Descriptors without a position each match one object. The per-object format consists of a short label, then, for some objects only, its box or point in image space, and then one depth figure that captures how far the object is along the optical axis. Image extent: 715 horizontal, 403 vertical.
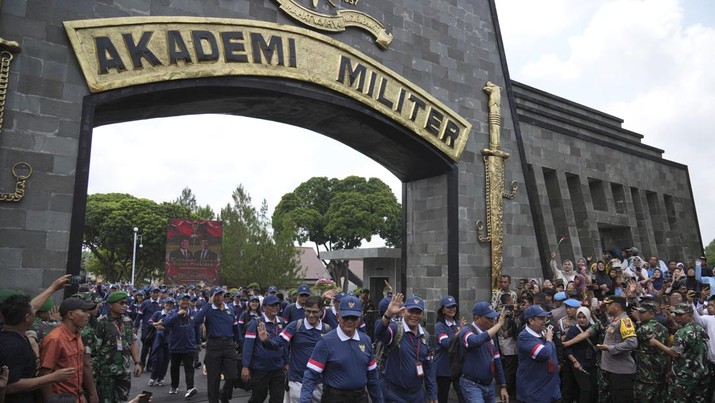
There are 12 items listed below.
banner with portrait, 24.34
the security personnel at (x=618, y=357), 6.87
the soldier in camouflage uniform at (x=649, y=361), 6.78
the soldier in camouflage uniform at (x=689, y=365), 6.54
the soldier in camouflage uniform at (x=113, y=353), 6.45
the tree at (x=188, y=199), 63.97
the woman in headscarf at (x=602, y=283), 11.59
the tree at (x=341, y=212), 47.72
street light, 39.25
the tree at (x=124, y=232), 43.69
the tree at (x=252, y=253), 34.44
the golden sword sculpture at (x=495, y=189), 12.52
